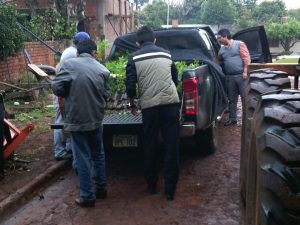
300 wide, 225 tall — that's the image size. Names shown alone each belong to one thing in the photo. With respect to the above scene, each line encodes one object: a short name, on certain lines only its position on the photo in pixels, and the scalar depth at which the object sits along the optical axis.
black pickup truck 5.68
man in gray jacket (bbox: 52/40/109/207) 4.84
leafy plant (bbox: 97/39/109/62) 8.24
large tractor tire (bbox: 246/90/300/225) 2.28
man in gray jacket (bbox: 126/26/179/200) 5.14
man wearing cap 6.49
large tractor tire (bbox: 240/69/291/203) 4.11
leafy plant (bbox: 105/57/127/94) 6.33
